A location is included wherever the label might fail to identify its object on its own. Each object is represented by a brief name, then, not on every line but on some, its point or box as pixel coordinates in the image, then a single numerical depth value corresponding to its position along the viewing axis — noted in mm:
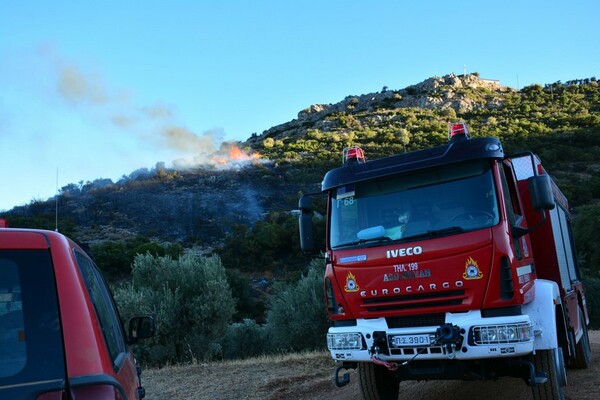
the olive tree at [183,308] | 15617
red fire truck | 5230
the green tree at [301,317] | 15641
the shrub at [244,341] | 17188
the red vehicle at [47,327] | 2105
